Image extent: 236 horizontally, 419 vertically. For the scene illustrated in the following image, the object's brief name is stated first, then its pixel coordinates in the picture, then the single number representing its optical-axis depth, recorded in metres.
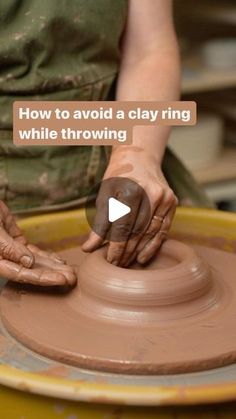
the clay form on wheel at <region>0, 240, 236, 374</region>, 0.93
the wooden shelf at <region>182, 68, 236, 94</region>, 2.54
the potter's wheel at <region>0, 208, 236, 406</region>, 0.81
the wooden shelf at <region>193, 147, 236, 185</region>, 2.62
